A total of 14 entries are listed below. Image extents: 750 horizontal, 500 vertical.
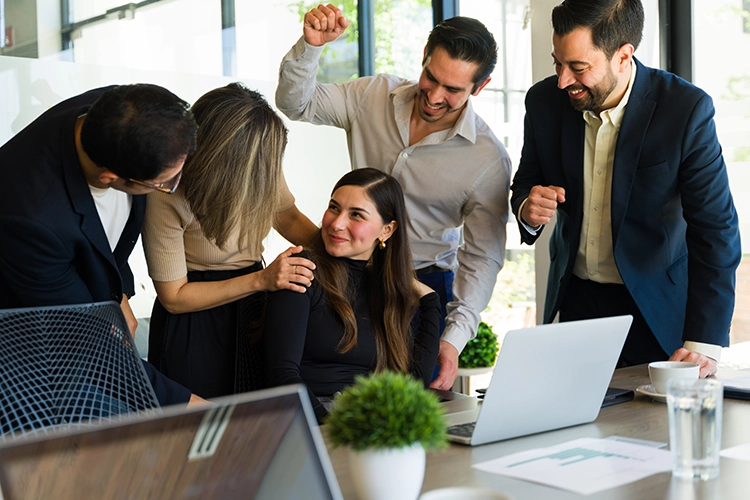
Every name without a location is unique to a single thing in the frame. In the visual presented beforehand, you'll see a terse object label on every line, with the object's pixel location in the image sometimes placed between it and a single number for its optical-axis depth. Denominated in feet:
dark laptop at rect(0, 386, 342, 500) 2.49
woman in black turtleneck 7.09
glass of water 3.87
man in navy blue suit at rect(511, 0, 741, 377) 7.12
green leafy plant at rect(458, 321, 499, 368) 12.25
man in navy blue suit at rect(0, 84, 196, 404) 5.48
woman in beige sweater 7.03
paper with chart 3.90
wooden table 3.72
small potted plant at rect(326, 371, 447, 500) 3.38
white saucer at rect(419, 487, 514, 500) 3.24
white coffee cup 5.50
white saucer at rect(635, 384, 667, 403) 5.56
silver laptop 4.46
